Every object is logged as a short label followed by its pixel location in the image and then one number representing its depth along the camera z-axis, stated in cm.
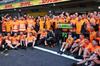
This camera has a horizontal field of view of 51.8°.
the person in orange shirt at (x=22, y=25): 732
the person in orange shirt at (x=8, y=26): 776
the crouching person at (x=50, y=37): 656
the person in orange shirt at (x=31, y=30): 719
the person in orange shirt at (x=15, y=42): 627
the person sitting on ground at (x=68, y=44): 525
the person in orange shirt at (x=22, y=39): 626
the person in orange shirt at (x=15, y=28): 729
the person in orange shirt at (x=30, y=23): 747
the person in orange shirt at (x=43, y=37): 686
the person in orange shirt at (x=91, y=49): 369
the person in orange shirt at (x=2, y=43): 592
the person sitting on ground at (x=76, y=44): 465
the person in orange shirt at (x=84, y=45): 419
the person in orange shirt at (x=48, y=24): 719
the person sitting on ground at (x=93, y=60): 315
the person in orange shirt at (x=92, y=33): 445
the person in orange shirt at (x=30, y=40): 651
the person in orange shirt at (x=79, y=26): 546
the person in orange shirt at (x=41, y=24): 745
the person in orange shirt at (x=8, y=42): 605
